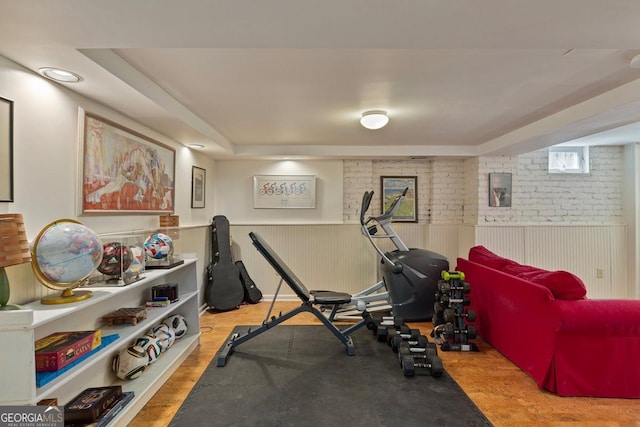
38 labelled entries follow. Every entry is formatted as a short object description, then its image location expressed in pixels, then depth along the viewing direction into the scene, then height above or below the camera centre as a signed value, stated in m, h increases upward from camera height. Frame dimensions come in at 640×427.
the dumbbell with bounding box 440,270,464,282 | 3.18 -0.55
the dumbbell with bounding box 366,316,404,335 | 3.36 -1.10
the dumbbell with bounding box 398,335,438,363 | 2.74 -1.13
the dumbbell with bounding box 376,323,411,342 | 3.26 -1.13
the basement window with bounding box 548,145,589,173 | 4.68 +0.88
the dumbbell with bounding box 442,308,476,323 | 3.04 -0.91
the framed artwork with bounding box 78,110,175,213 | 2.23 +0.39
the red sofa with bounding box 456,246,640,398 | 2.20 -0.84
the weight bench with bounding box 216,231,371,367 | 2.80 -0.80
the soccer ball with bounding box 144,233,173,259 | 2.67 -0.24
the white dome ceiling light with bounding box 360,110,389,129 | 3.02 +0.94
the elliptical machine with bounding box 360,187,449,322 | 3.90 -0.74
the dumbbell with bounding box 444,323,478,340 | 3.07 -1.07
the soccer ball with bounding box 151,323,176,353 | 2.70 -1.01
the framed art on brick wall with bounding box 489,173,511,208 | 4.55 +0.42
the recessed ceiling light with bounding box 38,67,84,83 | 1.80 +0.82
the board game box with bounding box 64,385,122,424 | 1.71 -1.04
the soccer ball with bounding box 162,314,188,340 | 2.98 -0.98
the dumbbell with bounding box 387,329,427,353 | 3.02 -1.12
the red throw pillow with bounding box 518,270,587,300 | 2.29 -0.47
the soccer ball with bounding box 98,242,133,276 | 2.06 -0.27
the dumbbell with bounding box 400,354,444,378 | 2.55 -1.18
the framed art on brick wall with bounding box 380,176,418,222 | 5.14 +0.41
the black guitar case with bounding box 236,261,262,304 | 4.71 -1.03
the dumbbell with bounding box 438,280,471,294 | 3.14 -0.65
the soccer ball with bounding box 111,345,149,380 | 2.31 -1.05
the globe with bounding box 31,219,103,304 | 1.57 -0.19
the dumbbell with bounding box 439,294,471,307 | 3.12 -0.78
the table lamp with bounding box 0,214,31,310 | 1.40 -0.13
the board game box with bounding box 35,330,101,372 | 1.58 -0.67
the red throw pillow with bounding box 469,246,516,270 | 3.24 -0.42
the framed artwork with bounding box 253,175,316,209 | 5.05 +0.42
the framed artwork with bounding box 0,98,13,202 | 1.61 +0.34
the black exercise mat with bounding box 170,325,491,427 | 2.05 -1.26
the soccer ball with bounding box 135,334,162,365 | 2.49 -1.00
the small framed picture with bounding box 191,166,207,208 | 4.17 +0.43
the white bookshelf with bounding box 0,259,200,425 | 1.37 -0.72
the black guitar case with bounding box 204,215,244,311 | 4.36 -0.78
